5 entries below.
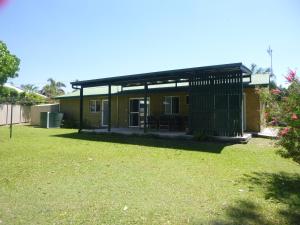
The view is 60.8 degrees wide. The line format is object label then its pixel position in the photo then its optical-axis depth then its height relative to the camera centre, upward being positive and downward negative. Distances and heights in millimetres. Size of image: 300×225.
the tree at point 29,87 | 46178 +5833
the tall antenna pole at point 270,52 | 40981 +11062
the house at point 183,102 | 10977 +1046
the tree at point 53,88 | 52288 +6550
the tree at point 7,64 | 22609 +4920
